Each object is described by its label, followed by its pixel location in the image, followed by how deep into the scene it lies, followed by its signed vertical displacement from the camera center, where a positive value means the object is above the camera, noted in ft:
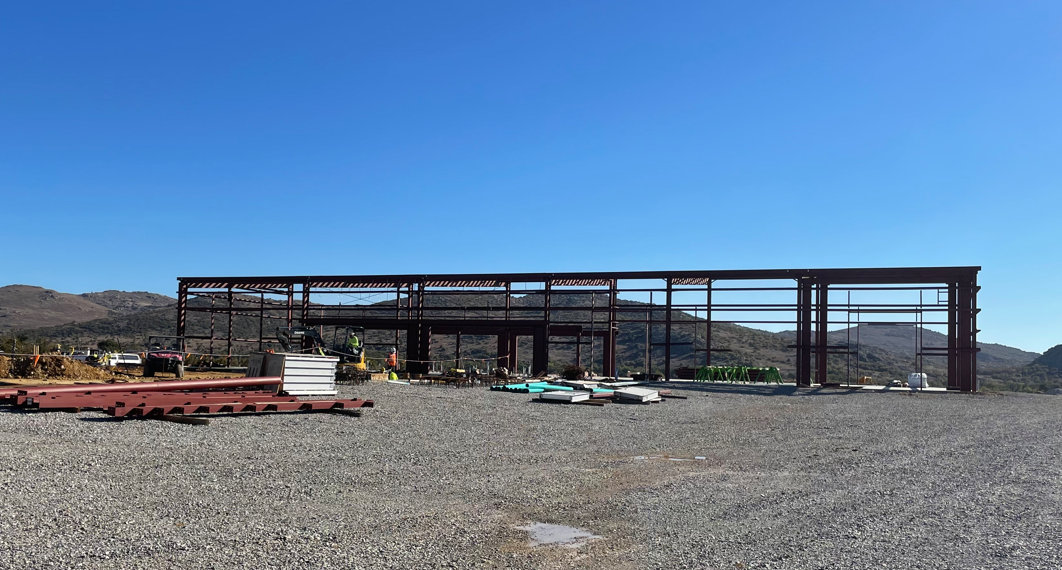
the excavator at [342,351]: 96.37 -3.68
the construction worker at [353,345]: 108.06 -2.77
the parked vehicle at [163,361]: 94.48 -5.00
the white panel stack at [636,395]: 80.23 -6.44
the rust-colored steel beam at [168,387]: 51.11 -4.75
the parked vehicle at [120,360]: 123.47 -7.05
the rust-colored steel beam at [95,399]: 49.65 -5.09
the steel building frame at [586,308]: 117.08 +3.99
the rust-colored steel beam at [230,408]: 46.55 -5.52
